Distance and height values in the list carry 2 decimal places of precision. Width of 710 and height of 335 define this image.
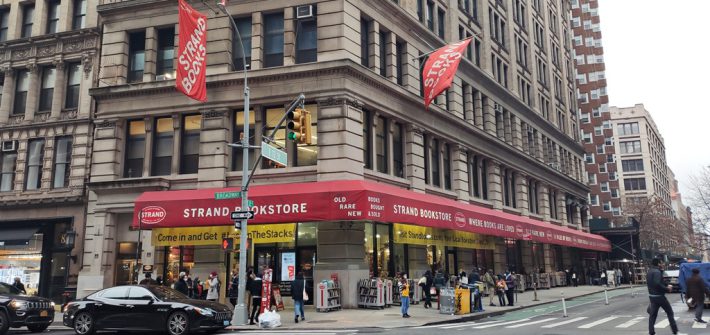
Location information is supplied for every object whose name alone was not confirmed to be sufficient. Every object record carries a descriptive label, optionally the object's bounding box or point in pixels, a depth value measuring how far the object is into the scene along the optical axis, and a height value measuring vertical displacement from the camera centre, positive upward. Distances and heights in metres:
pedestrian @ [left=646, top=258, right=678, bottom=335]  12.70 -0.76
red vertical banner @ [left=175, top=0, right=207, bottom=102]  21.78 +8.58
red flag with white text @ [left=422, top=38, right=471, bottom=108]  25.95 +9.24
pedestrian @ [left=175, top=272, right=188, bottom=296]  19.52 -0.66
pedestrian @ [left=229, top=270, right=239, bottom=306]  20.19 -0.89
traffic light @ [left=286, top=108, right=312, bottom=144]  16.75 +4.20
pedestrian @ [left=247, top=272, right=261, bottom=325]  18.49 -0.88
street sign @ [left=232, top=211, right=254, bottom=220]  18.59 +1.73
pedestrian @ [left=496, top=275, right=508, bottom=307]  25.33 -1.12
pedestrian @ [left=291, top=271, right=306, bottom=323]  18.58 -0.89
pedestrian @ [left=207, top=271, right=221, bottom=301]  21.69 -0.88
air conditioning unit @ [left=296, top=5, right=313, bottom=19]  24.50 +11.25
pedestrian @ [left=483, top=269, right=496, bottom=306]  26.88 -0.86
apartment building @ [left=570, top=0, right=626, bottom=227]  96.00 +24.87
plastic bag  17.20 -1.65
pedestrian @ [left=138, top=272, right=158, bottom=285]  19.97 -0.45
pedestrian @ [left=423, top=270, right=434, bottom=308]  23.84 -1.15
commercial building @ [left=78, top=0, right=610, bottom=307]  22.81 +5.44
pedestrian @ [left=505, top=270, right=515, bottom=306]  25.58 -0.99
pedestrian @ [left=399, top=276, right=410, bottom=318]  19.50 -1.15
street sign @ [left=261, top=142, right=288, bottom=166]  18.11 +3.77
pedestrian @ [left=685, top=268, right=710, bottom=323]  14.85 -0.79
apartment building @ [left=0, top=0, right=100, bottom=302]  28.30 +6.94
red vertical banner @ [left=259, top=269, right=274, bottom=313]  18.17 -0.88
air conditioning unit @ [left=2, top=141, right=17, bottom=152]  29.99 +6.65
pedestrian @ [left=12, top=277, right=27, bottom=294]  24.21 -0.62
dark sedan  15.42 -1.27
